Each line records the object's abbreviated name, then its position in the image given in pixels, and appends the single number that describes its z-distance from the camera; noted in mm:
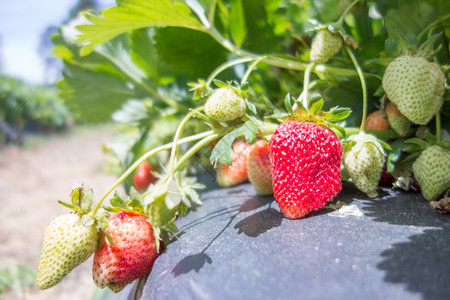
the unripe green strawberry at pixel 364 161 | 203
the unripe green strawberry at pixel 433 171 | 197
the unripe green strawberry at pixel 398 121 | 218
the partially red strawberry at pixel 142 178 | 352
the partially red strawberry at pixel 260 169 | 247
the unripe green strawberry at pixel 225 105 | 203
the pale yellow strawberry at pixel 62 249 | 196
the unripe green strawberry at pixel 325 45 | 223
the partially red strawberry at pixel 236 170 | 285
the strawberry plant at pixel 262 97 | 200
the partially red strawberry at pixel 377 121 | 234
